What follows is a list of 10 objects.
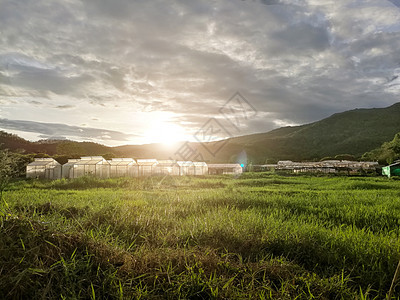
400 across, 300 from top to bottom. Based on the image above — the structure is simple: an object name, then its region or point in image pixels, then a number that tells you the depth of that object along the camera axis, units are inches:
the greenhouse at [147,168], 1146.6
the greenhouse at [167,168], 1171.3
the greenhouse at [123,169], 1104.2
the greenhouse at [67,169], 1072.5
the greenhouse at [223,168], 1726.6
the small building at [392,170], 1253.1
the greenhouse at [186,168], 1274.1
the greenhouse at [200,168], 1384.8
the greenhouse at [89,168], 1056.8
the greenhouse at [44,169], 1077.8
